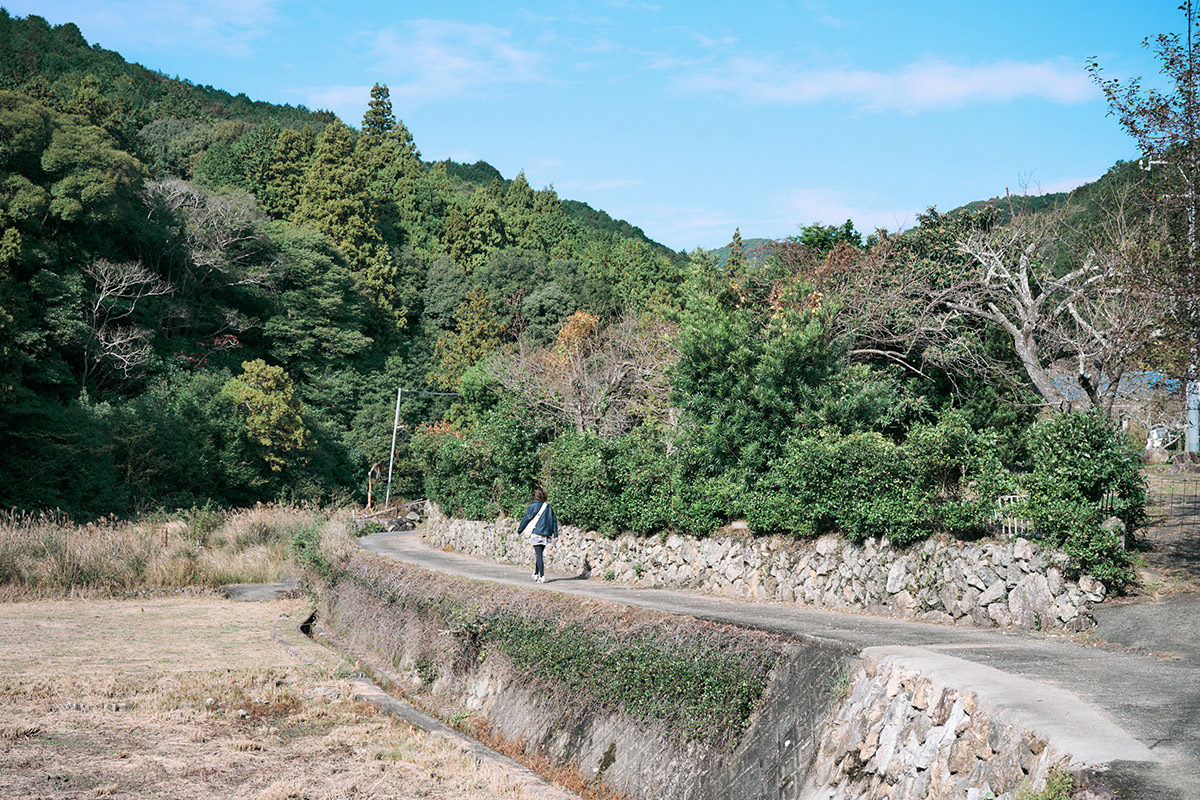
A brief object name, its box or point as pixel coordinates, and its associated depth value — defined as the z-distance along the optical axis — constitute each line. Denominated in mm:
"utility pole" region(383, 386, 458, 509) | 46094
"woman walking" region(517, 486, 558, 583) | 15391
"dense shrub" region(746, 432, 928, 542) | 11273
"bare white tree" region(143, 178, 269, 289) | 48781
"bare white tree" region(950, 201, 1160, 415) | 13305
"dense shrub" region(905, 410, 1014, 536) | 10492
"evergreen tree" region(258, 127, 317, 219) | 62938
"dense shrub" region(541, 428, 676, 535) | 16266
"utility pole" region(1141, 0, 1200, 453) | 9094
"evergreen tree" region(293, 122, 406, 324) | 60312
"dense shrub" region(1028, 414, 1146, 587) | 9125
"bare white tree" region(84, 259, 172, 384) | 39938
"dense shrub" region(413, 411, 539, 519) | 22500
